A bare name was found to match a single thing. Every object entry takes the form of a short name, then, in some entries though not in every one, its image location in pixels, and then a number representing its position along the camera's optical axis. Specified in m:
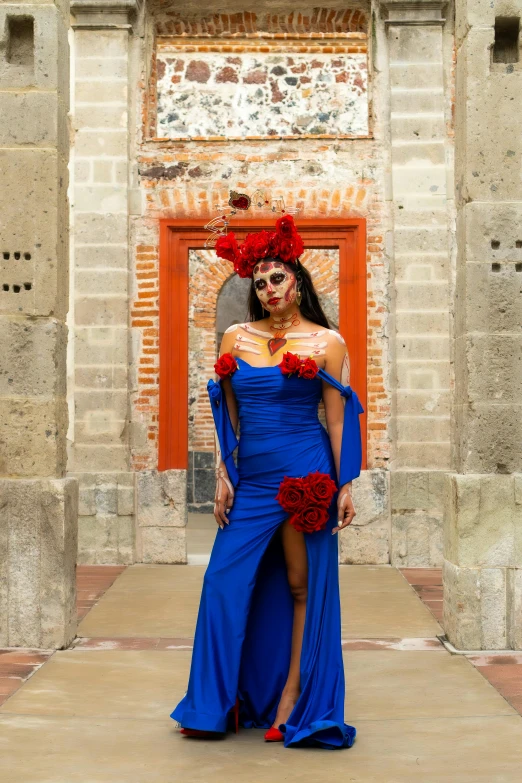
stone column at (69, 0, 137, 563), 9.29
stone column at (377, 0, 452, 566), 9.15
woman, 4.11
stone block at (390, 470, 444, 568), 9.12
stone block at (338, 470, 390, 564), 9.24
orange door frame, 9.42
